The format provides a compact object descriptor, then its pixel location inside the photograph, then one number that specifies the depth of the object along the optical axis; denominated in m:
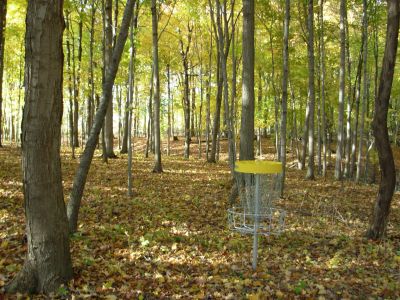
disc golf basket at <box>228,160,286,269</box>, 4.51
